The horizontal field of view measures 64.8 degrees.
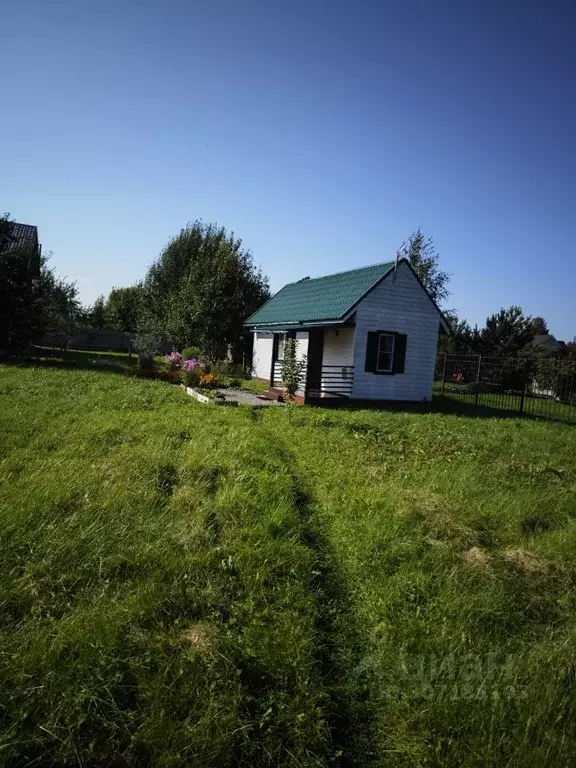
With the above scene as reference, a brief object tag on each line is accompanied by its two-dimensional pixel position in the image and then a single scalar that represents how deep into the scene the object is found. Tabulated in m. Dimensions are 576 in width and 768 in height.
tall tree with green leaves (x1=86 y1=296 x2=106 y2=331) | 55.44
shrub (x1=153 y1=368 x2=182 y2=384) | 19.15
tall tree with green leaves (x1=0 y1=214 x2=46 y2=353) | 19.42
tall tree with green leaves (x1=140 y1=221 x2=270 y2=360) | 25.42
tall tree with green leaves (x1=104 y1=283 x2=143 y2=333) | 47.48
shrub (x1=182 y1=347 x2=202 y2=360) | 21.42
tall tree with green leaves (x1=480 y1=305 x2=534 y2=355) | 27.11
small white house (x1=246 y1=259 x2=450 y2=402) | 16.34
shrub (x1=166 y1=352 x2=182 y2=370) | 22.03
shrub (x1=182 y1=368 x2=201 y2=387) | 17.03
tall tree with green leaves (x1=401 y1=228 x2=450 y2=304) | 34.94
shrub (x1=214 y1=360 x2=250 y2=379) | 22.02
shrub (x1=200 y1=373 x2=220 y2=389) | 17.19
